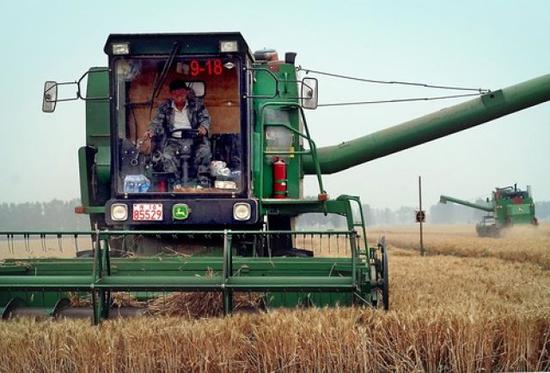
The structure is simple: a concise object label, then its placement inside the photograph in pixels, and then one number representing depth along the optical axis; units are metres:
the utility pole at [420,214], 20.88
